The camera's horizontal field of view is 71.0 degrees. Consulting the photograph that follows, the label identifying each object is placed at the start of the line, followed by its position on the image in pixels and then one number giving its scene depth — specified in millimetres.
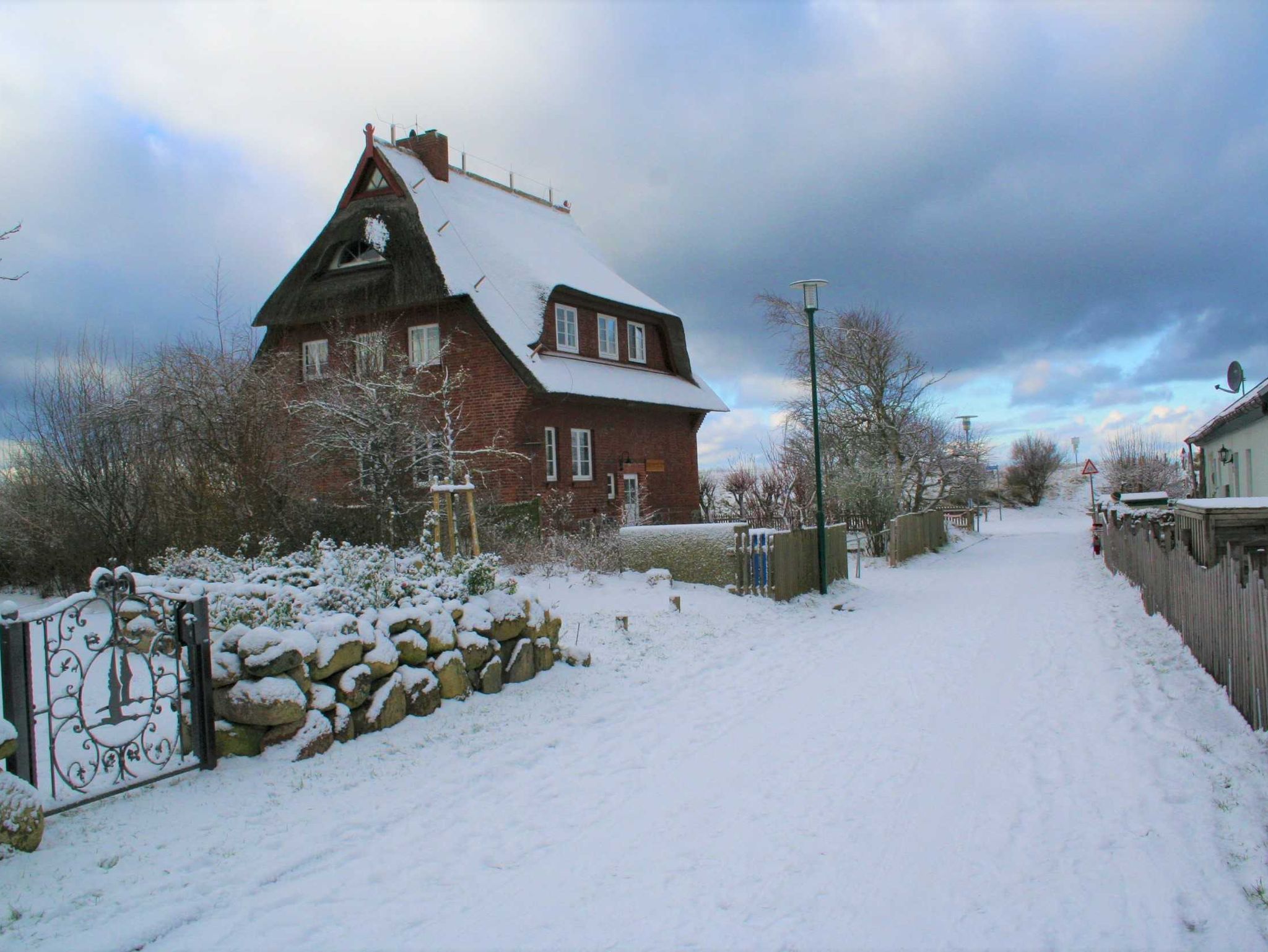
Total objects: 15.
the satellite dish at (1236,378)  23109
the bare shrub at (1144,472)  50044
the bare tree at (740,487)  27109
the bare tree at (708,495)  30266
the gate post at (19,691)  4875
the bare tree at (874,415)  29469
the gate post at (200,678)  5812
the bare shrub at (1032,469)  61750
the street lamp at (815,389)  15297
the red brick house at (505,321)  21734
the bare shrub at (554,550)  14172
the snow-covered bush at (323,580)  6742
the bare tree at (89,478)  11781
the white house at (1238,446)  17156
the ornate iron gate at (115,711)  4938
